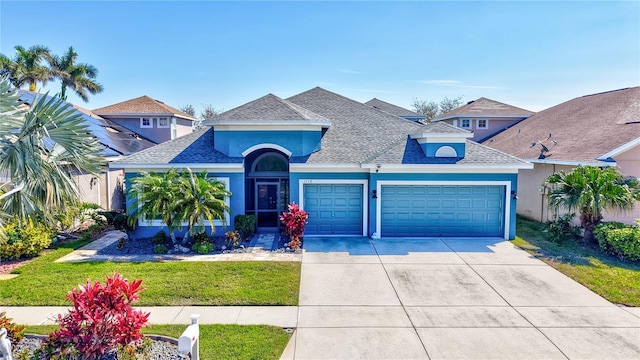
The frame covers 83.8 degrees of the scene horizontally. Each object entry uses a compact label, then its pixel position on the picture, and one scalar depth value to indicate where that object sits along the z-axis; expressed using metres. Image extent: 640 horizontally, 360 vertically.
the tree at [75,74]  35.78
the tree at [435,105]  56.94
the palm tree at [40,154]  6.61
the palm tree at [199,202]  11.87
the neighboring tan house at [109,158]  16.91
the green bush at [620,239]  11.30
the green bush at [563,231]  13.58
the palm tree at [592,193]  11.98
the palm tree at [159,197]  11.78
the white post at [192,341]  5.31
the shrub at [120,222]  13.09
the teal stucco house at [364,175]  13.91
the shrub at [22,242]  11.17
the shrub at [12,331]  6.14
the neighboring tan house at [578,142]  13.83
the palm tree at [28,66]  30.73
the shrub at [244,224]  13.59
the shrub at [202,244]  12.27
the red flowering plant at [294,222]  12.82
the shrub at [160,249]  12.12
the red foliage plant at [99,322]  5.54
